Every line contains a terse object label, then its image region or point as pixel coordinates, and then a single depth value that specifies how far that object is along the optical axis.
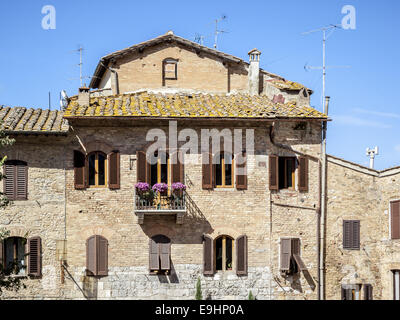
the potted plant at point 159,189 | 22.44
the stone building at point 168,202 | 22.73
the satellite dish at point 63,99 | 24.24
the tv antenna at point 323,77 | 24.62
